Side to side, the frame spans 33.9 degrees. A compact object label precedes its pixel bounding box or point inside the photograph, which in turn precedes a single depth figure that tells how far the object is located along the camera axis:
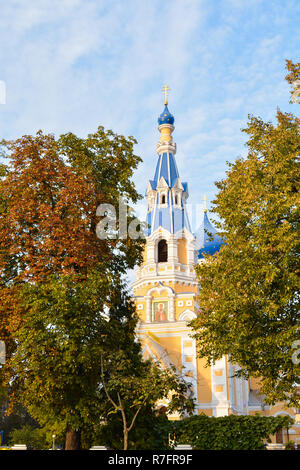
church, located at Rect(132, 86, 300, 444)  33.78
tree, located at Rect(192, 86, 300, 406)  14.20
